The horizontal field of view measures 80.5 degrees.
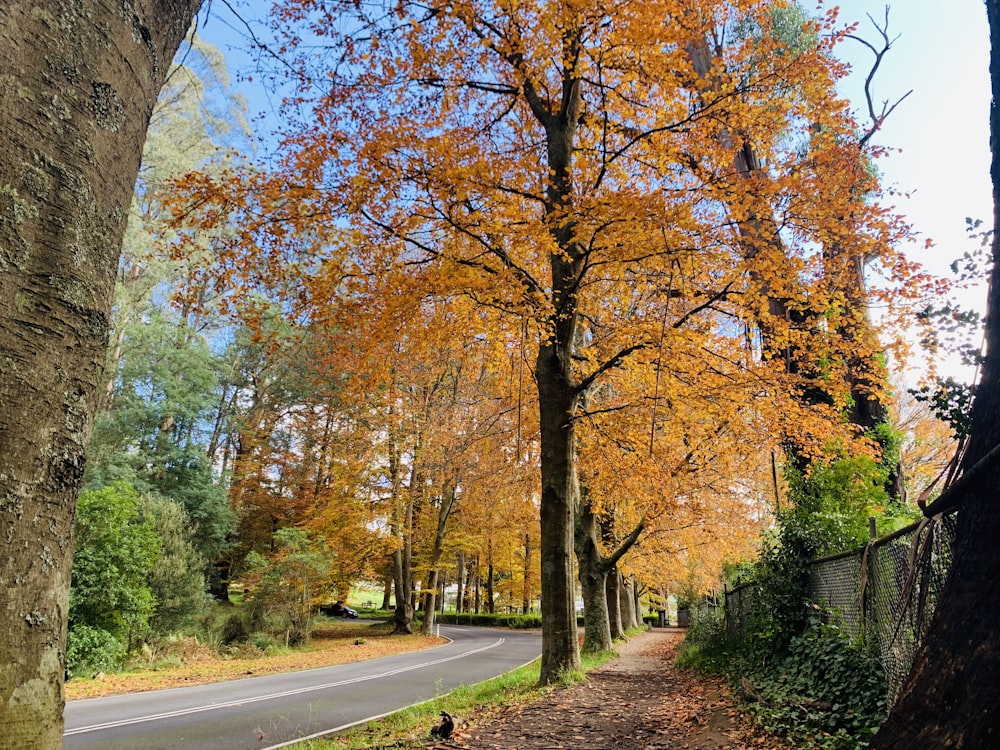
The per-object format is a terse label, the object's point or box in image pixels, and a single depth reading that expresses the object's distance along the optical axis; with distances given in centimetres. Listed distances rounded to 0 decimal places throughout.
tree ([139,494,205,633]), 1557
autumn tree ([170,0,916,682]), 791
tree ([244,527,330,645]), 1886
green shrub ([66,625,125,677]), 1213
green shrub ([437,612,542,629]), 3431
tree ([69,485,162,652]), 1303
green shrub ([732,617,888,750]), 457
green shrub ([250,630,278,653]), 1767
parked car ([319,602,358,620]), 4056
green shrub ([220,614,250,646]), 1858
